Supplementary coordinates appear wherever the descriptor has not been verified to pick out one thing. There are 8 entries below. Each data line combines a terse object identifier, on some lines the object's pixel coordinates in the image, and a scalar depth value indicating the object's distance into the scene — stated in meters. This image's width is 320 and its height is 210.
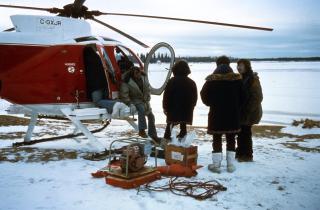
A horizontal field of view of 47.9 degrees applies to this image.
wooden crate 6.01
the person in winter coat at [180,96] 6.64
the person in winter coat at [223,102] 5.84
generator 5.10
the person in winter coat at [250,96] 6.51
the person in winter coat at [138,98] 7.51
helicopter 7.04
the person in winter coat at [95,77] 7.42
